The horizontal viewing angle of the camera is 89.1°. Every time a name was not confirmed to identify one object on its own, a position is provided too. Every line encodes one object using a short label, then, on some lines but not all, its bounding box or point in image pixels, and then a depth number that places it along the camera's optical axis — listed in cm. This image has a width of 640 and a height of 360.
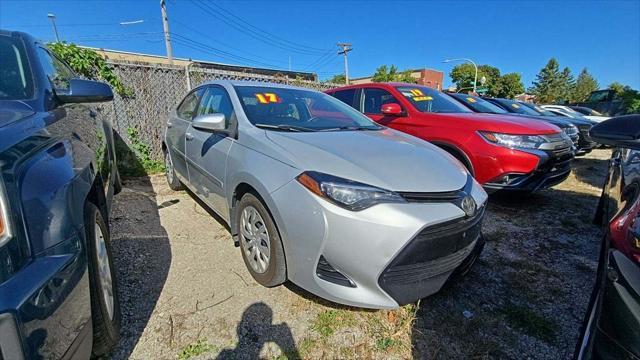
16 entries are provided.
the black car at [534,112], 815
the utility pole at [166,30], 1747
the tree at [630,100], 1932
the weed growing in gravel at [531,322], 203
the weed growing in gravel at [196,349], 177
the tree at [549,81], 6131
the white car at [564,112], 1140
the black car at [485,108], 558
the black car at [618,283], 101
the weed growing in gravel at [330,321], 198
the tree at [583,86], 5949
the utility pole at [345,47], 3600
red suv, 371
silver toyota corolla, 172
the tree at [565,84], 6053
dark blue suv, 100
